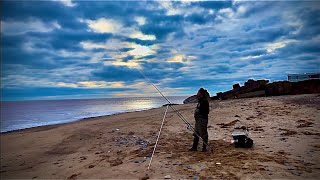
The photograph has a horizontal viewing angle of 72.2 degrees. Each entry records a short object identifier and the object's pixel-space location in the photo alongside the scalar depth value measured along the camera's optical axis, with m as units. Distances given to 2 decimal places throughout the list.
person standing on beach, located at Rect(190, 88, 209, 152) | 7.80
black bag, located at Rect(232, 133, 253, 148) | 7.59
